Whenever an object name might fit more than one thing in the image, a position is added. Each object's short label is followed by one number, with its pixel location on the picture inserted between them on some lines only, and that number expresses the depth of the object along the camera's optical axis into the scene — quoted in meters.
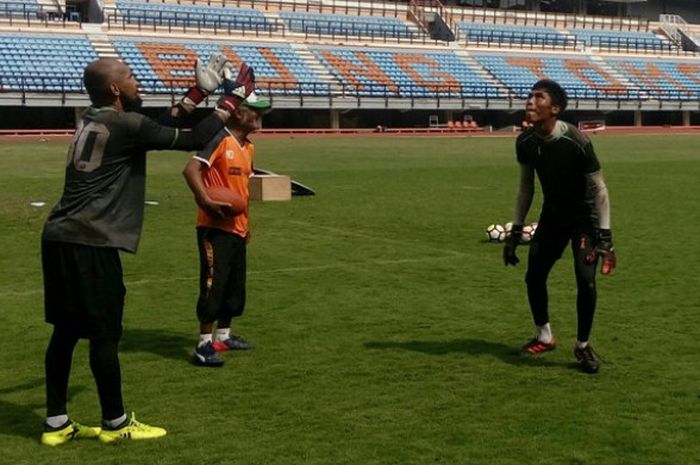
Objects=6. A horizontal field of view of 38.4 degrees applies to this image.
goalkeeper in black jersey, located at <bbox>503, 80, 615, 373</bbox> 7.08
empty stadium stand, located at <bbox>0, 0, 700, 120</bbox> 47.91
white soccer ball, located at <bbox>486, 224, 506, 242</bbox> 13.77
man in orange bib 7.30
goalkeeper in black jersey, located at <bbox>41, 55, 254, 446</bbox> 5.46
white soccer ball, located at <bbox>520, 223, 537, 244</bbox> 13.63
